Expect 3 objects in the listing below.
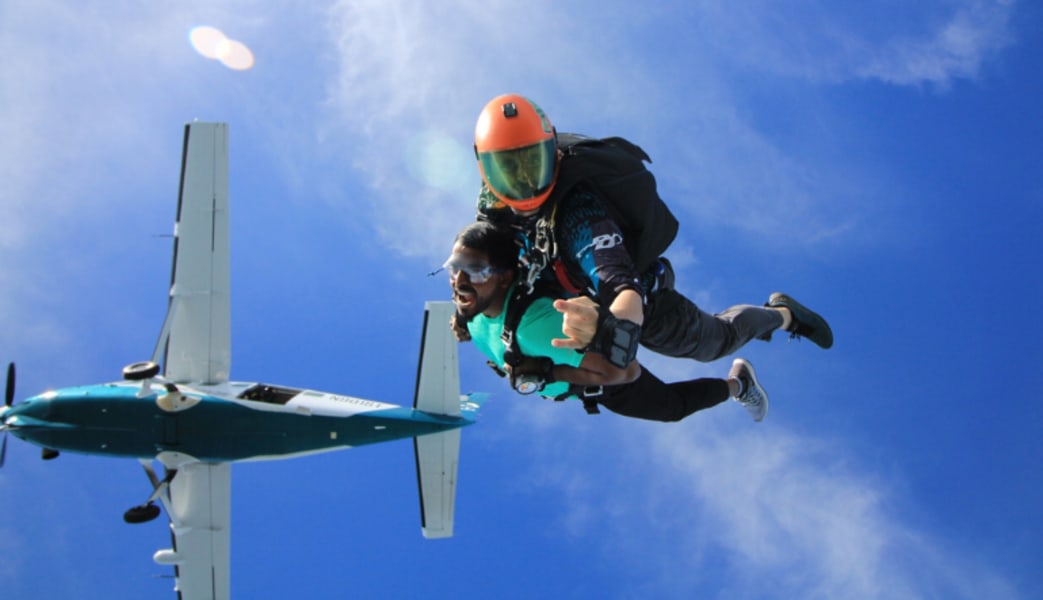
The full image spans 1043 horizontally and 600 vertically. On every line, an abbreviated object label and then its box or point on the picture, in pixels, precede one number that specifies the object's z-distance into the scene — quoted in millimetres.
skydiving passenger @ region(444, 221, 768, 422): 4766
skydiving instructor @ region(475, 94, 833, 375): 4353
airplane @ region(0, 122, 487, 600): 12484
